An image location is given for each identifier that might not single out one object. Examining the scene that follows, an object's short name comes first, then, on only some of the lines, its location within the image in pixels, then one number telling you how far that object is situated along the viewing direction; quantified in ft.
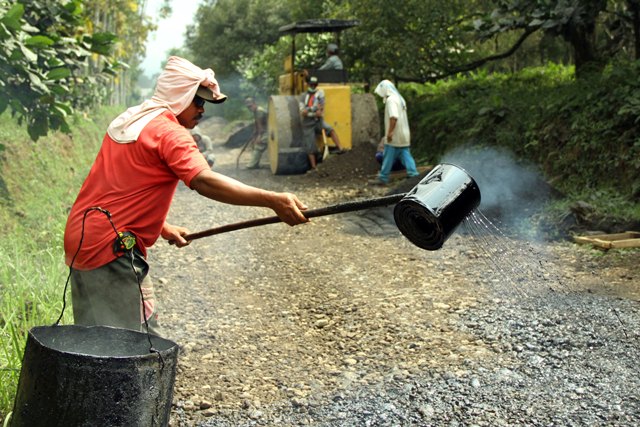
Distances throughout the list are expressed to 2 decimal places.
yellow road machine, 50.11
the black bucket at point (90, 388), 9.51
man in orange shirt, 11.10
